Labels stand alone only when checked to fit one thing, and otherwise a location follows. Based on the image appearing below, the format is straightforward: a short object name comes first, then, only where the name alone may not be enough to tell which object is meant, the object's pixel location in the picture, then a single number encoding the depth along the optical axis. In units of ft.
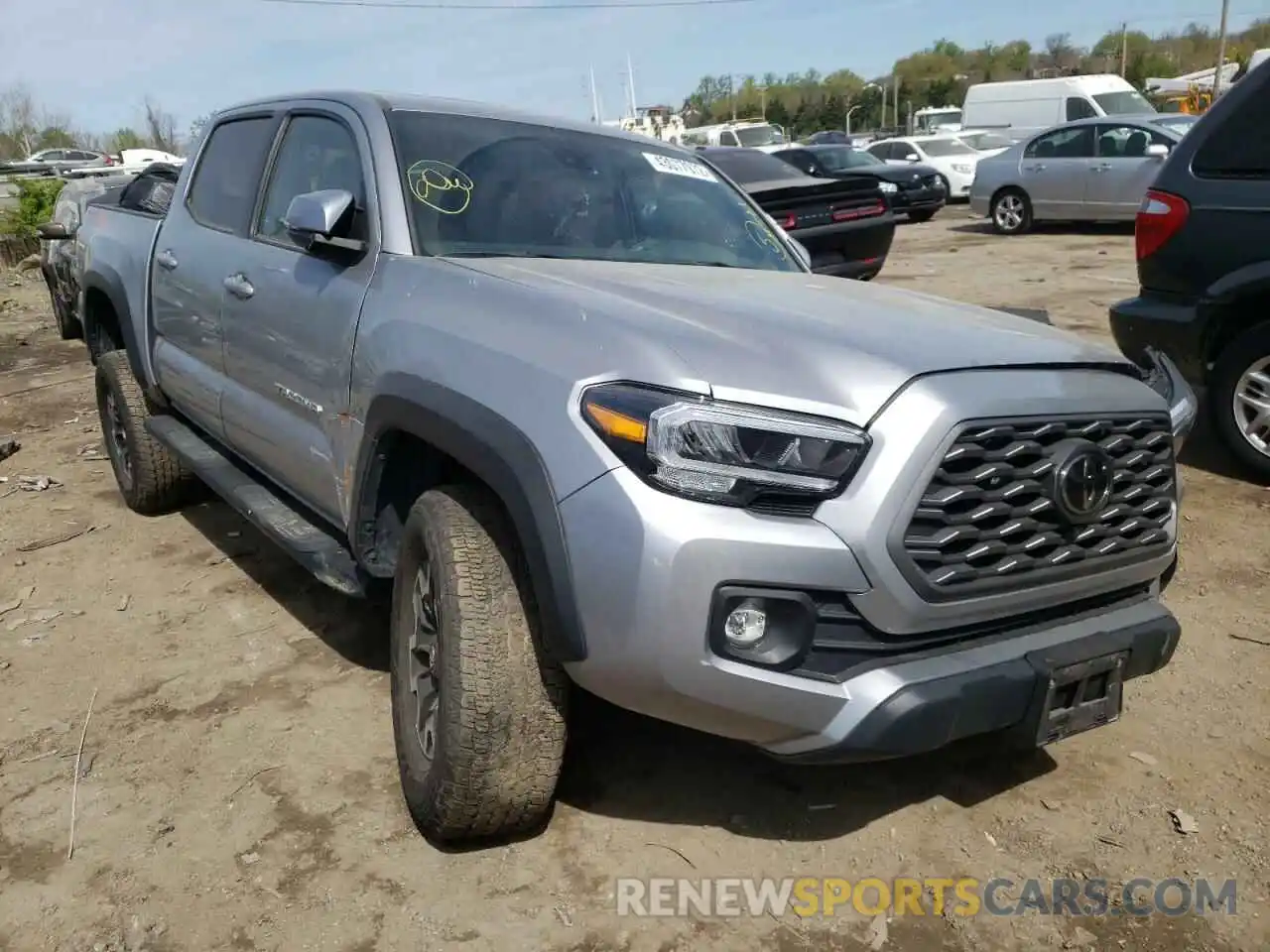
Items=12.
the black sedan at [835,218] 29.55
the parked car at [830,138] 110.58
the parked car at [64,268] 31.55
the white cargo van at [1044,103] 72.18
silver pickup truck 6.91
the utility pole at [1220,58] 128.06
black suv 15.67
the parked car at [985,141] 72.59
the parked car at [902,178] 58.49
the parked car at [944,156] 69.46
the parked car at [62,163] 94.27
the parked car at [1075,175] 45.70
